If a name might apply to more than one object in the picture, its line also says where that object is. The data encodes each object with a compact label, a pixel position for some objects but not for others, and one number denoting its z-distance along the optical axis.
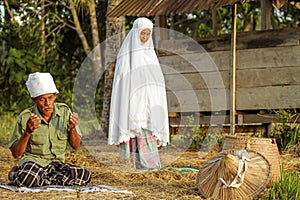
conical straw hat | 5.21
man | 5.54
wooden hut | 8.83
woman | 7.71
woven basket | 5.98
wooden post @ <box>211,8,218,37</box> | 11.12
